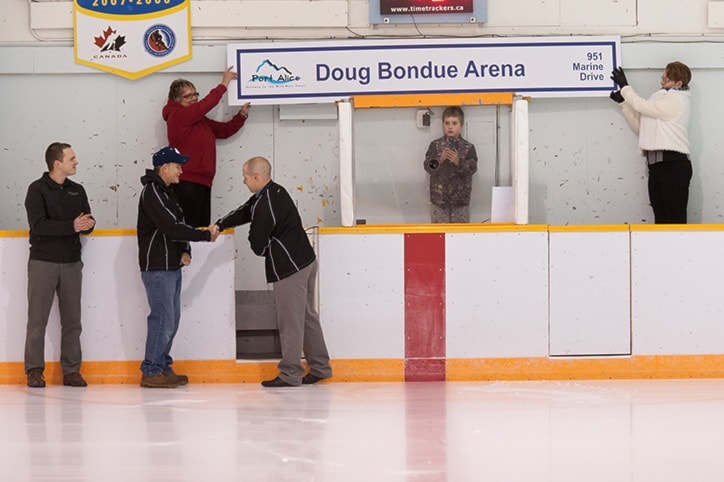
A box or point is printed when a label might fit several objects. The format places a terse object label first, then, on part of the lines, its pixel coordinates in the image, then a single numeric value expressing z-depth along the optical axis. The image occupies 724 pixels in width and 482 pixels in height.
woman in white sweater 20.70
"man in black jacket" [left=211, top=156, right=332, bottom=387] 17.41
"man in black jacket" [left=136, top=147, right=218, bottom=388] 17.39
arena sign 21.16
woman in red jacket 20.45
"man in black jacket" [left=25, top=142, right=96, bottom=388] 17.78
